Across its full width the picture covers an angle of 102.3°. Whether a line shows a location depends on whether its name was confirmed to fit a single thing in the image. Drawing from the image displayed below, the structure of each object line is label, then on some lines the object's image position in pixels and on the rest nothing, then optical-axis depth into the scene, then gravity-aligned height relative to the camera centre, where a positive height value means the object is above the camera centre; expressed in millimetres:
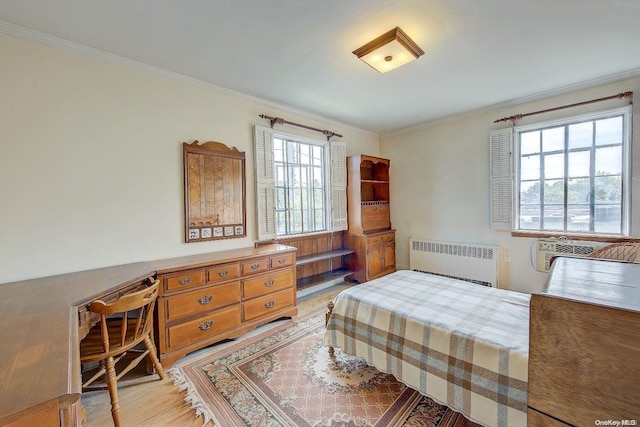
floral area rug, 1595 -1306
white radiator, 3637 -836
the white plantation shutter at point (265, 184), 3186 +299
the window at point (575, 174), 2863 +361
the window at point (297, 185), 3242 +329
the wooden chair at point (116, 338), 1527 -873
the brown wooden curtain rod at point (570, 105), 2727 +1162
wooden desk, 657 -498
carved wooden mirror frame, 2654 +183
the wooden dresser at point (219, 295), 2125 -830
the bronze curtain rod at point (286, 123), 3281 +1147
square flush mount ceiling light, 1965 +1260
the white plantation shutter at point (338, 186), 4074 +335
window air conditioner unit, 2965 -544
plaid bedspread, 1329 -834
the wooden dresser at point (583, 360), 576 -376
